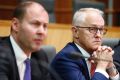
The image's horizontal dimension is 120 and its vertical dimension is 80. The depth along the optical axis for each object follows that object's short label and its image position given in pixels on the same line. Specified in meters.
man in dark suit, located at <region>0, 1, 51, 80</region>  2.97
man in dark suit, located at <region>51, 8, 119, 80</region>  3.26
